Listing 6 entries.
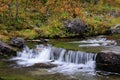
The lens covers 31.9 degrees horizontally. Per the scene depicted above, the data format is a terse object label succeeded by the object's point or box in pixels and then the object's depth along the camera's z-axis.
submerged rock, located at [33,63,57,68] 15.44
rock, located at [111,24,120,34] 23.11
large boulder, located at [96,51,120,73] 14.72
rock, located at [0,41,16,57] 17.32
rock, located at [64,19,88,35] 22.17
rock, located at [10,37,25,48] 18.13
